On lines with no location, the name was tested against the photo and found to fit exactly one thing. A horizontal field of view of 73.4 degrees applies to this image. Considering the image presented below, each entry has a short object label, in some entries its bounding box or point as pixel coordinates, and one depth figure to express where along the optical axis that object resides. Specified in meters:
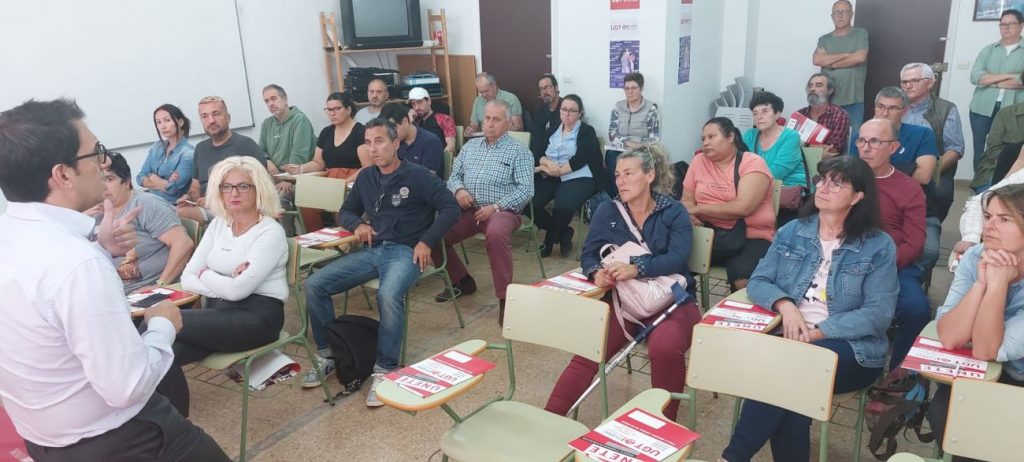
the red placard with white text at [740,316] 2.41
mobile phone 2.68
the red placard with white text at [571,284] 2.78
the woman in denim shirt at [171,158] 4.46
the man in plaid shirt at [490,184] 4.21
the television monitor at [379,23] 6.84
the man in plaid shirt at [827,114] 4.87
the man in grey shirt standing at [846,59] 6.11
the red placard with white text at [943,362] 2.02
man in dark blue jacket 3.32
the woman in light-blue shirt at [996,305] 2.05
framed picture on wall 5.85
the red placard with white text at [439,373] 2.00
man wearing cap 5.93
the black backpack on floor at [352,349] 3.22
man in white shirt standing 1.42
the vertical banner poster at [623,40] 5.75
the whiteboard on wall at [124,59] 5.00
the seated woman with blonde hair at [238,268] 2.66
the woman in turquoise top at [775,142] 4.08
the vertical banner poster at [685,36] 5.87
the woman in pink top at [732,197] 3.47
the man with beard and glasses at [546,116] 5.69
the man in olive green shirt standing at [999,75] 5.26
